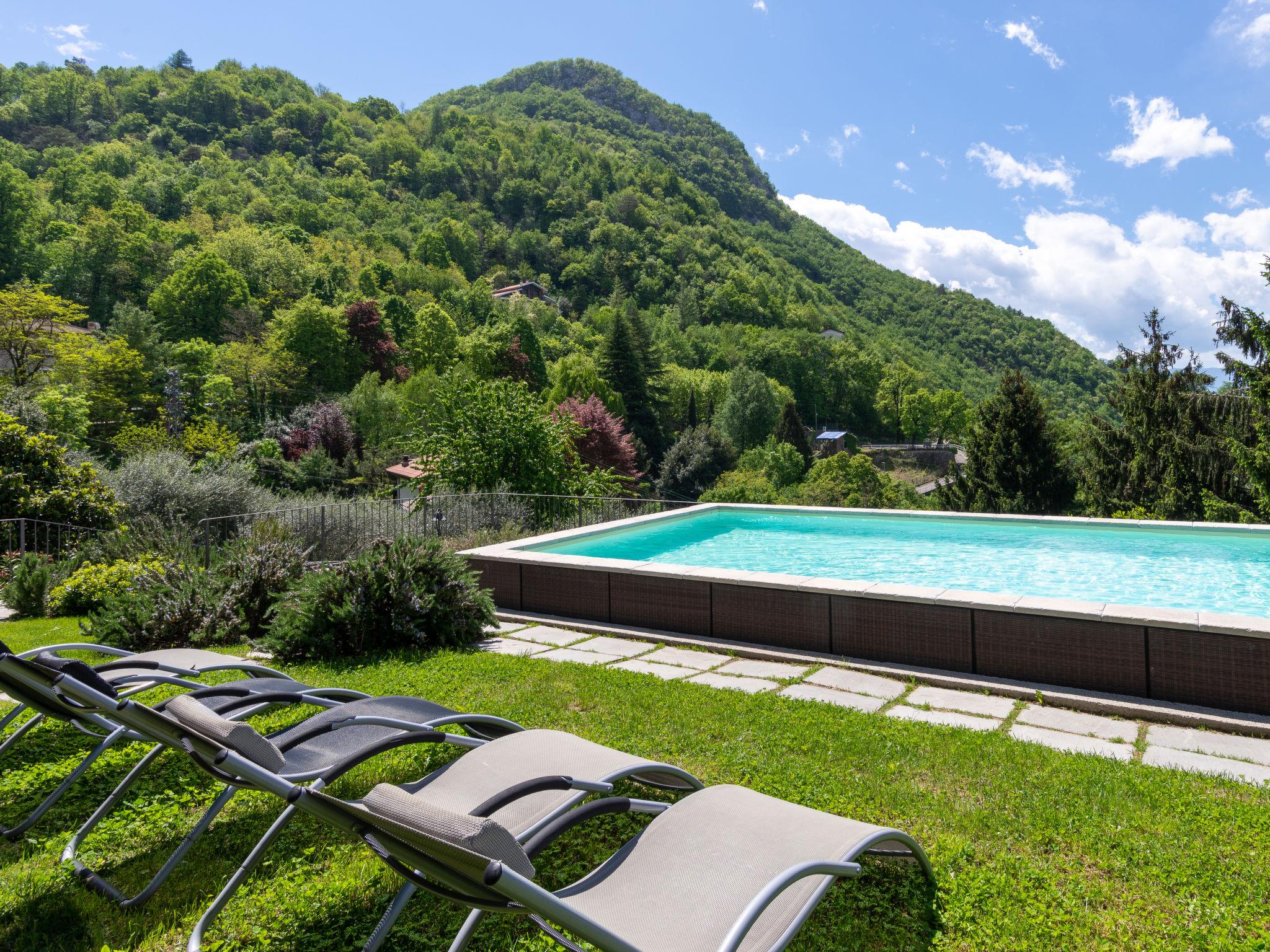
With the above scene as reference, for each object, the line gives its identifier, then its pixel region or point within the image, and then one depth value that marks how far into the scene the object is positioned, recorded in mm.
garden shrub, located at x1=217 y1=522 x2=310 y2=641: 6668
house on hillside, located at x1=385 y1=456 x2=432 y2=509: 15008
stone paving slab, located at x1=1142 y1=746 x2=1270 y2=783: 3646
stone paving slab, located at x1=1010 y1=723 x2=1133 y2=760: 3996
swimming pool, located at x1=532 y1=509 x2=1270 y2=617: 8766
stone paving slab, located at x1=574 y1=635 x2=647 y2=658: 6258
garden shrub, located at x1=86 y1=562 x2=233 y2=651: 6070
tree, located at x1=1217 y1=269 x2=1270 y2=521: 16062
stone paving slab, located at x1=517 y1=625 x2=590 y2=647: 6633
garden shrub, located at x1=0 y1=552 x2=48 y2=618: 8320
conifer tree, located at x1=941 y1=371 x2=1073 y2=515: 25922
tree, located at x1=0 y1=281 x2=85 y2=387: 31531
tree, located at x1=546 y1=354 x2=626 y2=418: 45594
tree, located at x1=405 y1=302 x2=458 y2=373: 56719
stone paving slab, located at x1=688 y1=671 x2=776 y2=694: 5160
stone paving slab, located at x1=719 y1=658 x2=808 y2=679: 5562
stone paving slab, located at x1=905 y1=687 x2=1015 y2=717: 4727
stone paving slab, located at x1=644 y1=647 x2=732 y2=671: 5871
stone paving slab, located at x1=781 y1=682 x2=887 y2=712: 4809
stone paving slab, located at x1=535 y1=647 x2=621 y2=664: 5969
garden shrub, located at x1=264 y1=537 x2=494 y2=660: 5855
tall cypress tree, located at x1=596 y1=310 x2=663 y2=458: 48188
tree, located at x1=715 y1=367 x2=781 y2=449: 63875
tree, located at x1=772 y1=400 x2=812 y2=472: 59719
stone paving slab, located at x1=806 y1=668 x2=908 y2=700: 5121
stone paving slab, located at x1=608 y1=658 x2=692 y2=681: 5559
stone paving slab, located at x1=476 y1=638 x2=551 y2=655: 6203
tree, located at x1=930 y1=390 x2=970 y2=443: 78438
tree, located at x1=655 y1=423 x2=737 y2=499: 45188
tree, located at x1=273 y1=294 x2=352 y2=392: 50344
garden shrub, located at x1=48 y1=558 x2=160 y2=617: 8141
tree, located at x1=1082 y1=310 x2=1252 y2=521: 20438
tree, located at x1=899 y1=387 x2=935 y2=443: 79688
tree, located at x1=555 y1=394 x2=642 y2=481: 29422
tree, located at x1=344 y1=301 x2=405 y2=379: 53594
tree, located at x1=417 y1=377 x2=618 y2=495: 14234
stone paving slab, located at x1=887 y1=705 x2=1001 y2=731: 4402
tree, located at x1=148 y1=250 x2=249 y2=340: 52875
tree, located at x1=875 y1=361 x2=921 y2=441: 81312
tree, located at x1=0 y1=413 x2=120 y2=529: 10922
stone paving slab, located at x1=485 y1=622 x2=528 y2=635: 6855
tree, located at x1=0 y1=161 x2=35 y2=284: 51969
